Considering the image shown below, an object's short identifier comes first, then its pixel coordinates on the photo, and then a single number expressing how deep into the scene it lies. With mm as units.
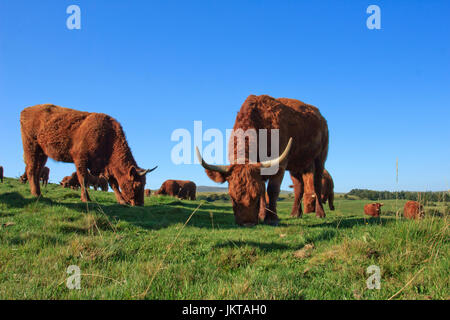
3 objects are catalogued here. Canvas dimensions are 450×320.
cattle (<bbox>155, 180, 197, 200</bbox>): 28719
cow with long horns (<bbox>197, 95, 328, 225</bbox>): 6500
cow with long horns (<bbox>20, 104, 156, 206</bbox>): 12195
